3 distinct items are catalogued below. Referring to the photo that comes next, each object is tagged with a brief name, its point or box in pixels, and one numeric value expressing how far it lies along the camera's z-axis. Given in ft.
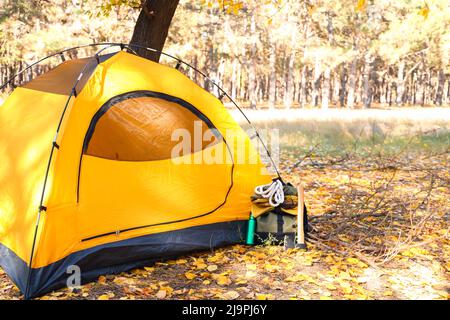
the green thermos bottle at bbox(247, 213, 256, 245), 16.37
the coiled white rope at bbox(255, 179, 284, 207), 16.31
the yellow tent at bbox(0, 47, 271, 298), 13.17
